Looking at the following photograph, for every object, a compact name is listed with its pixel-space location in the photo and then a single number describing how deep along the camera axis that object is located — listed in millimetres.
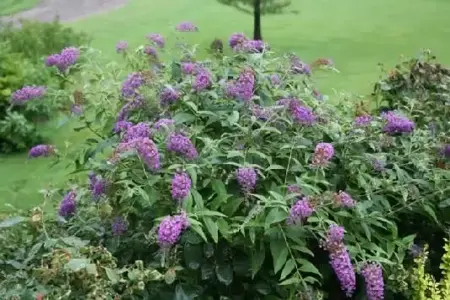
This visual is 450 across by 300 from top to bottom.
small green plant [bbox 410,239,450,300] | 2021
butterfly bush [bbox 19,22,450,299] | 1914
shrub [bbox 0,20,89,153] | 4551
